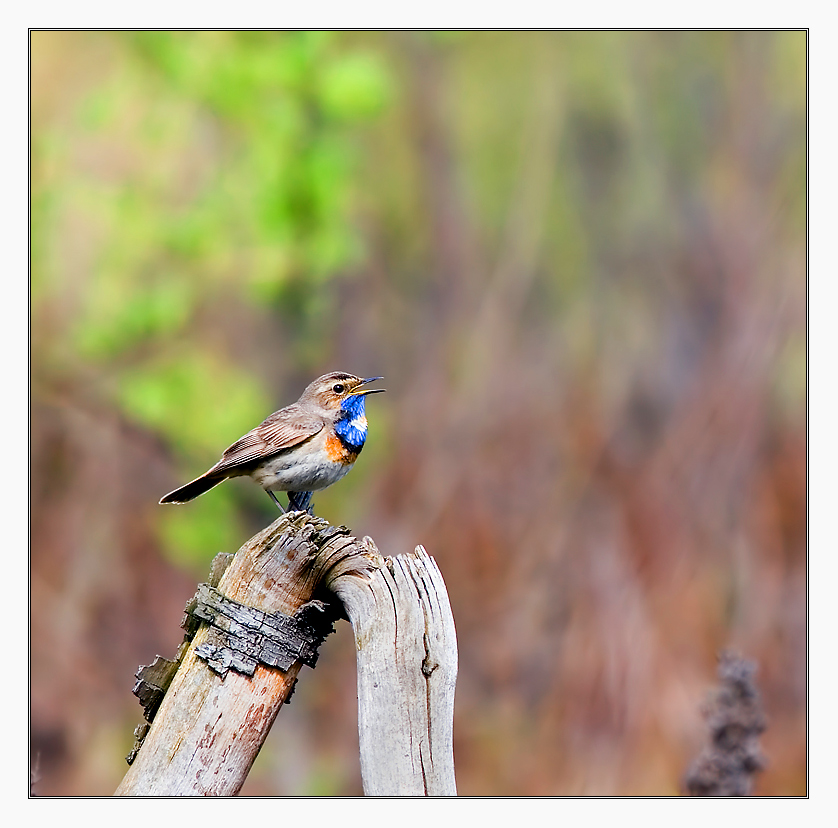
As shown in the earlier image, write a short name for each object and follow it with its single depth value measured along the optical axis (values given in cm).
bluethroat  679
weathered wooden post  474
